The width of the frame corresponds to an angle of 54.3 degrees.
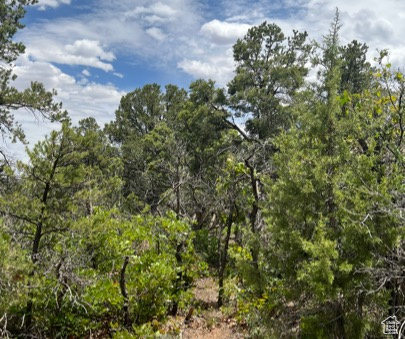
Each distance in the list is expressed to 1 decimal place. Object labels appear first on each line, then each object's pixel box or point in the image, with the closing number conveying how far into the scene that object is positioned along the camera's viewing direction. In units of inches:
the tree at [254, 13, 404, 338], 253.6
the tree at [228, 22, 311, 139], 778.8
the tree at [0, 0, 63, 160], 487.8
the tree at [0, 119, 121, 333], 303.4
